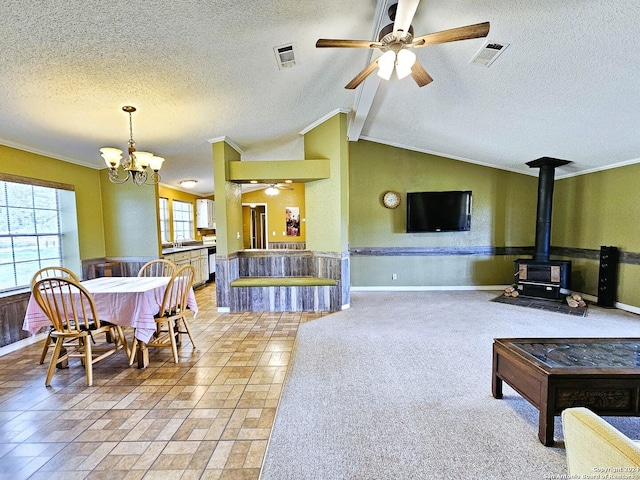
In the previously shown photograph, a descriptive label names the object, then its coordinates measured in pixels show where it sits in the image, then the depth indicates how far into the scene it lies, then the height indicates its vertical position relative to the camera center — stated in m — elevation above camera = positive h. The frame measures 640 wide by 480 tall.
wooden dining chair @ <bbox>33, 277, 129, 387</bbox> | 2.49 -0.83
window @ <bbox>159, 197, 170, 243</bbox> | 6.46 +0.17
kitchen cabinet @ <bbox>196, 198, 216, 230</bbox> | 7.98 +0.34
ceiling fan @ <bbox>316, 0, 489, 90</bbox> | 1.89 +1.31
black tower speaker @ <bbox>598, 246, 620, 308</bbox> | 4.61 -0.82
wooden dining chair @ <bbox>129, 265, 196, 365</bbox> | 2.94 -0.90
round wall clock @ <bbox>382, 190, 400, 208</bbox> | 6.02 +0.54
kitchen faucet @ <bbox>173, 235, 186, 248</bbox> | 6.65 -0.38
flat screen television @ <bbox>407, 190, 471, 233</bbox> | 5.76 +0.25
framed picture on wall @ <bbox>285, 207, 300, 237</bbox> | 8.92 +0.12
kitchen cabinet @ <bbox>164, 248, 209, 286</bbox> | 5.81 -0.76
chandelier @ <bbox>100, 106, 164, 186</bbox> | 2.87 +0.68
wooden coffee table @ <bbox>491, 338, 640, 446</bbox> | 1.75 -0.97
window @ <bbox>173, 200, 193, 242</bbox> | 7.03 +0.13
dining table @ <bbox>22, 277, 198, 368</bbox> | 2.72 -0.82
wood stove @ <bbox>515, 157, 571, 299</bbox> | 4.96 -0.71
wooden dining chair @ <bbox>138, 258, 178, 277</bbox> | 4.77 -0.74
